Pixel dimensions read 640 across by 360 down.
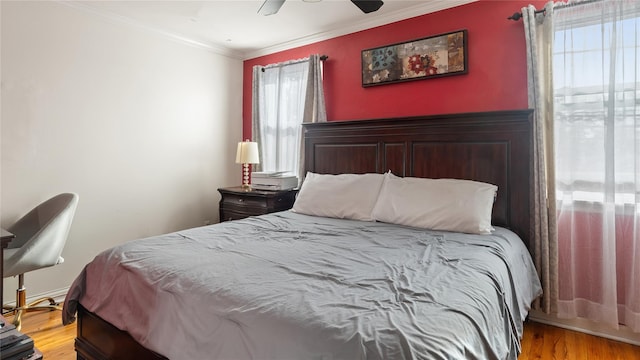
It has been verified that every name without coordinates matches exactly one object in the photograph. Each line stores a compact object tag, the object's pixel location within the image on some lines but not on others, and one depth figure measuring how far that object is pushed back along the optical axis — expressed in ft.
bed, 3.51
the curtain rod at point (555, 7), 7.71
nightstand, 11.57
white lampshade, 12.67
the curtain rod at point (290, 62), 12.13
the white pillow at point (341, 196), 8.96
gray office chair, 8.24
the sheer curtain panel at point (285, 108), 12.21
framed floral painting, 9.57
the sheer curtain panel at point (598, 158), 7.34
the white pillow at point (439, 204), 7.51
